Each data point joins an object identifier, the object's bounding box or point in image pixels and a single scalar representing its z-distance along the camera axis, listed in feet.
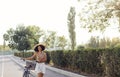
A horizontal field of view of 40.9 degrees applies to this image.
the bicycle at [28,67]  19.29
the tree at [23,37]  112.61
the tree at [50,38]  137.75
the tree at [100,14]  32.21
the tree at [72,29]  103.57
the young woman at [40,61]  17.87
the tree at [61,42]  133.35
